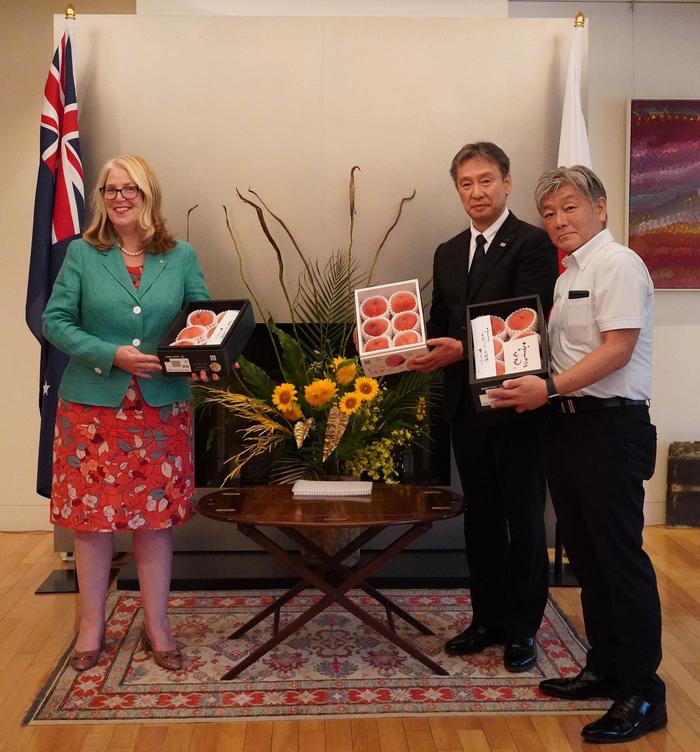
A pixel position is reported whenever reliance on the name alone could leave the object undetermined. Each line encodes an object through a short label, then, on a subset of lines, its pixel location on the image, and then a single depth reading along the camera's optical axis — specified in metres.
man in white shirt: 2.47
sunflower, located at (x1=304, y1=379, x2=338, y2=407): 3.25
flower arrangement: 3.34
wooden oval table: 2.83
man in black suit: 2.99
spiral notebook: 3.13
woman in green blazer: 2.94
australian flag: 3.81
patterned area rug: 2.76
